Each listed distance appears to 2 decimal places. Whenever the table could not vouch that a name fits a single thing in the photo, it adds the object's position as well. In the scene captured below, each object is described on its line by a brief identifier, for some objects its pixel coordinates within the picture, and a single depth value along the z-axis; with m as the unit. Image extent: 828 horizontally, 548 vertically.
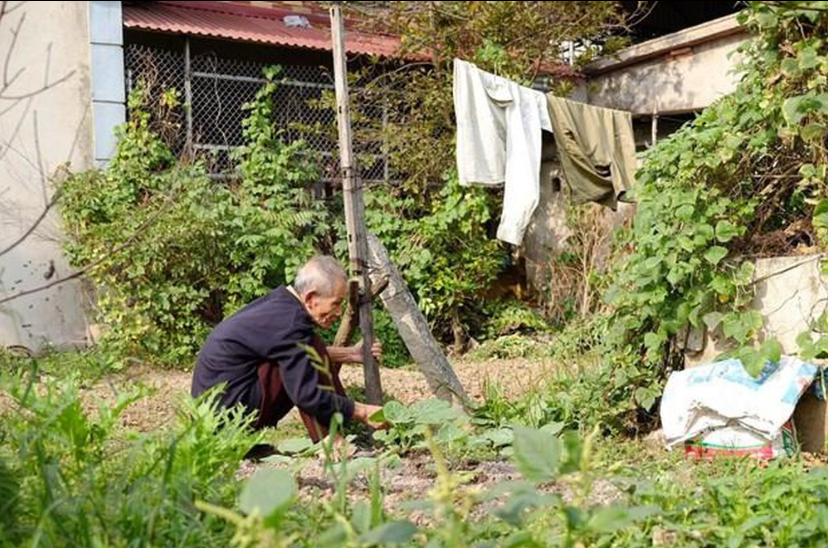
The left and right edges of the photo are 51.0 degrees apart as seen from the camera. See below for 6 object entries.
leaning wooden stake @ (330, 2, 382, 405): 4.52
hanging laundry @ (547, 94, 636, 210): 8.58
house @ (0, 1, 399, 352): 7.94
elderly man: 3.95
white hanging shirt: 7.71
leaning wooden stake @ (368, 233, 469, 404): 4.95
